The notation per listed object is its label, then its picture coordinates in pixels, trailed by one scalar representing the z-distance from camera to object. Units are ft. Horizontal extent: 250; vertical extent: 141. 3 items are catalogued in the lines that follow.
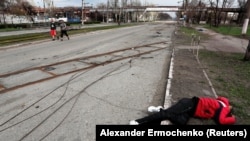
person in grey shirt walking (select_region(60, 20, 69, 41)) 66.28
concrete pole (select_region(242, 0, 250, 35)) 94.39
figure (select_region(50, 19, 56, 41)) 65.88
